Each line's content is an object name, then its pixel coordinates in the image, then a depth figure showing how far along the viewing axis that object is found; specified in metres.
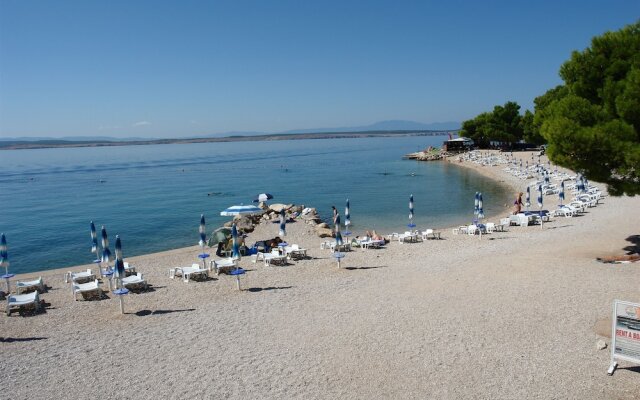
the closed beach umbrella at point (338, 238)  15.18
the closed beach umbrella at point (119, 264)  10.84
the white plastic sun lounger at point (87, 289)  12.72
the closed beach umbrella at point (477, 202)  19.91
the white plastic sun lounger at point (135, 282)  13.27
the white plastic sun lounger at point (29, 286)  13.80
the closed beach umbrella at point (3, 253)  13.64
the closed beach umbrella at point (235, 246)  12.99
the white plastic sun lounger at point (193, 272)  14.10
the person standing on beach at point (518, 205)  22.83
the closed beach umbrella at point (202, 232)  15.60
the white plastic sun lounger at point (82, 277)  14.37
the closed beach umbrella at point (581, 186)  26.36
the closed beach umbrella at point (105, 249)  13.08
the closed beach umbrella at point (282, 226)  16.36
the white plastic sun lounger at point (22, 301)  11.62
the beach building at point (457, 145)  79.56
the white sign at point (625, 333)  6.72
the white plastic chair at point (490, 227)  19.22
